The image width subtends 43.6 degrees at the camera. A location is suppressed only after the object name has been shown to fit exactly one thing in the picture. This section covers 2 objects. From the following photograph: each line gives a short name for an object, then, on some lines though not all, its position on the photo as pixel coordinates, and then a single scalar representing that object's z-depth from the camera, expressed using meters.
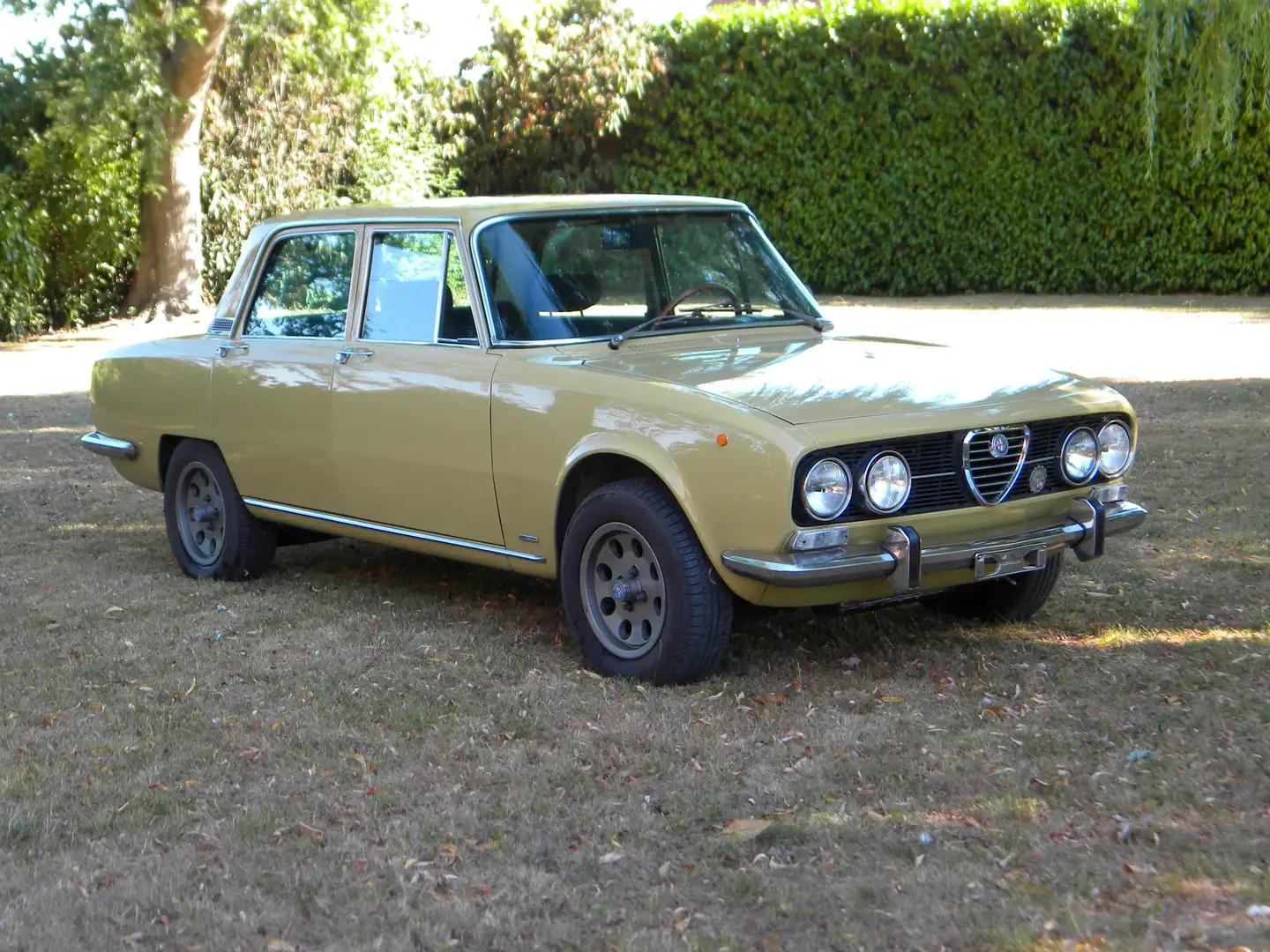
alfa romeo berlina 5.10
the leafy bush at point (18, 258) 18.48
